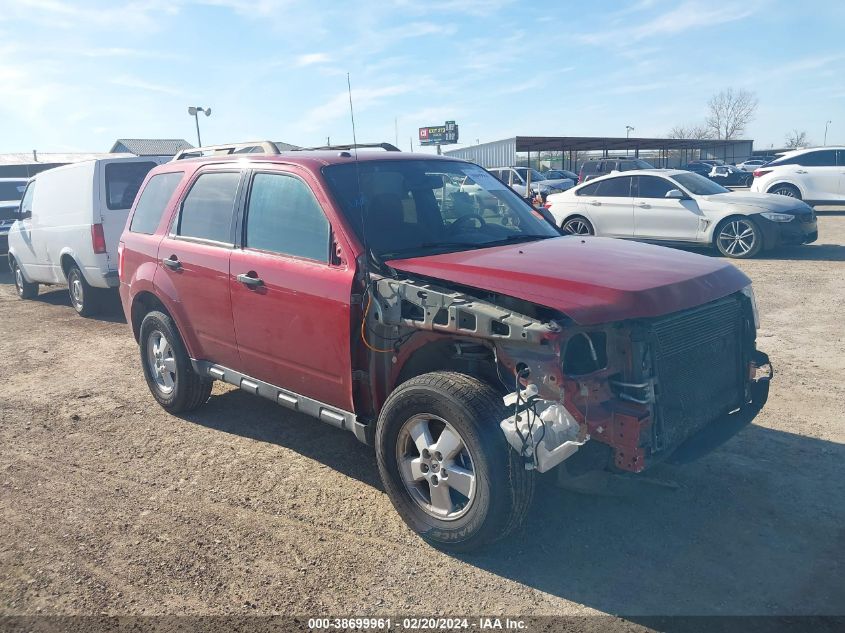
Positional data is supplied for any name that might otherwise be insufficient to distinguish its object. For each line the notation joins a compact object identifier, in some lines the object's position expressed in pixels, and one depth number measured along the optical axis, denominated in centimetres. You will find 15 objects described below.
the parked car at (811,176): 1844
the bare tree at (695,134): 10081
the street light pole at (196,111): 2589
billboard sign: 4016
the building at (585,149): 4553
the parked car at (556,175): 3485
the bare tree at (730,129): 9475
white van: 936
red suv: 317
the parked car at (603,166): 2748
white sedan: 1199
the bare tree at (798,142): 11094
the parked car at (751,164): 4735
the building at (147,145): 5177
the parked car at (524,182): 2584
